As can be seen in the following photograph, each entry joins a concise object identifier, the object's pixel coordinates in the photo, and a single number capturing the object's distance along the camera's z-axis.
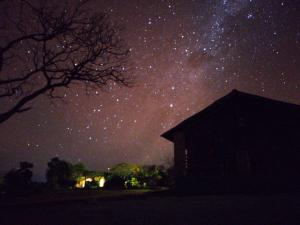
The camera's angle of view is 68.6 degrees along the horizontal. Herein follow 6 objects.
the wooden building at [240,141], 13.78
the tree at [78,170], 24.81
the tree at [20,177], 15.40
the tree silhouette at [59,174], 23.70
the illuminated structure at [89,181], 24.06
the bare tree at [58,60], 10.06
